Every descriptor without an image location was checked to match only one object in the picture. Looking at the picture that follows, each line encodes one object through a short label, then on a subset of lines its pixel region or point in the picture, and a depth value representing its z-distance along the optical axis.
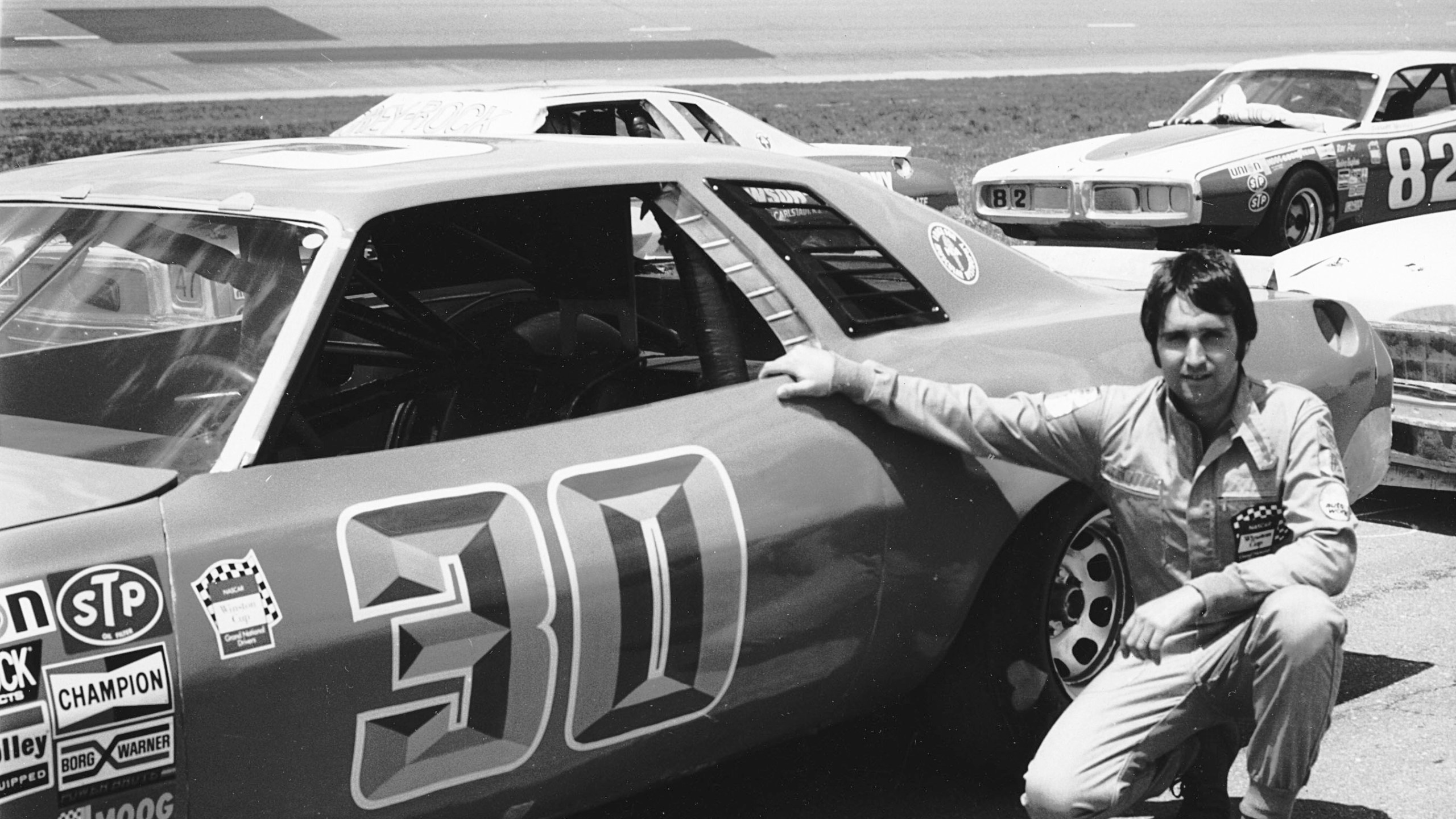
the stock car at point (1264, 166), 10.09
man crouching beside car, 3.07
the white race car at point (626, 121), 9.61
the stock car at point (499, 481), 2.48
